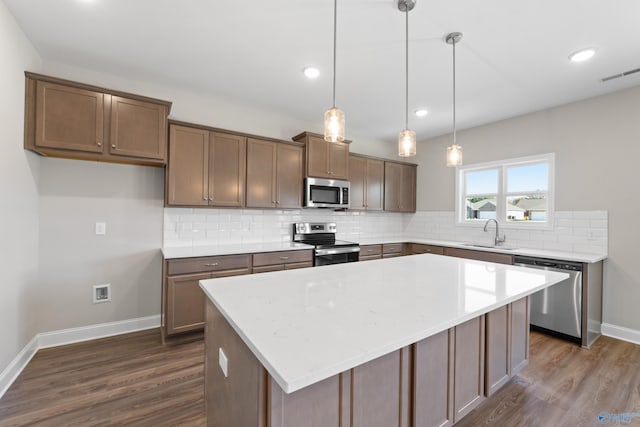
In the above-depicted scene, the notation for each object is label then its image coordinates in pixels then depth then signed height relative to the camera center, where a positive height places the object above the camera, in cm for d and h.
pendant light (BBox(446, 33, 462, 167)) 218 +49
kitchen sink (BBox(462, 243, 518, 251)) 371 -44
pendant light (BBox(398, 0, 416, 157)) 189 +49
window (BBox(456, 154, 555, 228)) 359 +31
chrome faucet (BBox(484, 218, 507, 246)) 389 -34
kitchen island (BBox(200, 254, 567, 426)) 89 -43
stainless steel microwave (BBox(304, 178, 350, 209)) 375 +27
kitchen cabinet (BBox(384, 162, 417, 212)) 477 +46
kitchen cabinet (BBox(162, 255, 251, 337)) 264 -76
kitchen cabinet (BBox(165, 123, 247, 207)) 289 +47
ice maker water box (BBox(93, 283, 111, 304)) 280 -82
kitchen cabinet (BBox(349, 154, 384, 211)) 437 +49
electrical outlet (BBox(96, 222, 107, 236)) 280 -17
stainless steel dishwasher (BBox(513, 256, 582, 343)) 282 -93
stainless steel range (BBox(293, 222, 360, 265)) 358 -42
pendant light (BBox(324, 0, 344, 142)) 164 +51
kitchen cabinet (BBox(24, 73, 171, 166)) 226 +76
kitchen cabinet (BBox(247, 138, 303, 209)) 337 +47
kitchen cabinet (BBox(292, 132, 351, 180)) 377 +77
